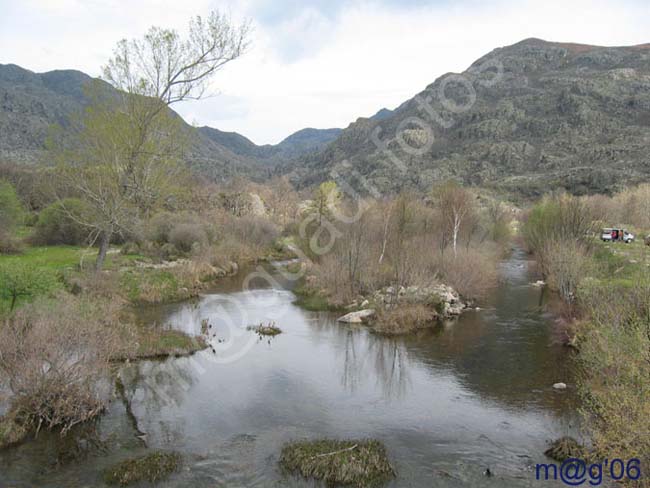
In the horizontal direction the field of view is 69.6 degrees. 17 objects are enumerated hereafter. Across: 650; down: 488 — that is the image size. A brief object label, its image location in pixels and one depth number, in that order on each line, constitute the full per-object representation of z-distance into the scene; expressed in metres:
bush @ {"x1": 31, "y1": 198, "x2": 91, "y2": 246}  37.91
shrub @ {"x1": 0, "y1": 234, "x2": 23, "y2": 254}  33.34
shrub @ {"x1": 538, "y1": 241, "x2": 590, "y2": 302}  24.34
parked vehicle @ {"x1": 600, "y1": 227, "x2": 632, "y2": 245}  42.84
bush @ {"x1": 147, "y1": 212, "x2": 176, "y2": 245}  42.81
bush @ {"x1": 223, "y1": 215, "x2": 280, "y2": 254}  49.91
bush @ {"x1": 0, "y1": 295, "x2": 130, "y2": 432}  12.51
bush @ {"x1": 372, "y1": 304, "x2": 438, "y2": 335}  24.30
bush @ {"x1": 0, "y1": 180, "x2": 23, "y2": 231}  34.03
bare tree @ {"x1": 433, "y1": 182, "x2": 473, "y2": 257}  39.34
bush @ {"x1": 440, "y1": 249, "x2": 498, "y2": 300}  31.05
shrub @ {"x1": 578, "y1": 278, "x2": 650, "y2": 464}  8.75
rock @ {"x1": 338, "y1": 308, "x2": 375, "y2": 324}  26.21
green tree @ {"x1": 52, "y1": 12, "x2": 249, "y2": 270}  23.41
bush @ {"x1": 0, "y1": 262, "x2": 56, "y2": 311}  17.09
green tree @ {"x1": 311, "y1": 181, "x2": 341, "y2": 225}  50.09
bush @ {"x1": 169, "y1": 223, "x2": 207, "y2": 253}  41.72
